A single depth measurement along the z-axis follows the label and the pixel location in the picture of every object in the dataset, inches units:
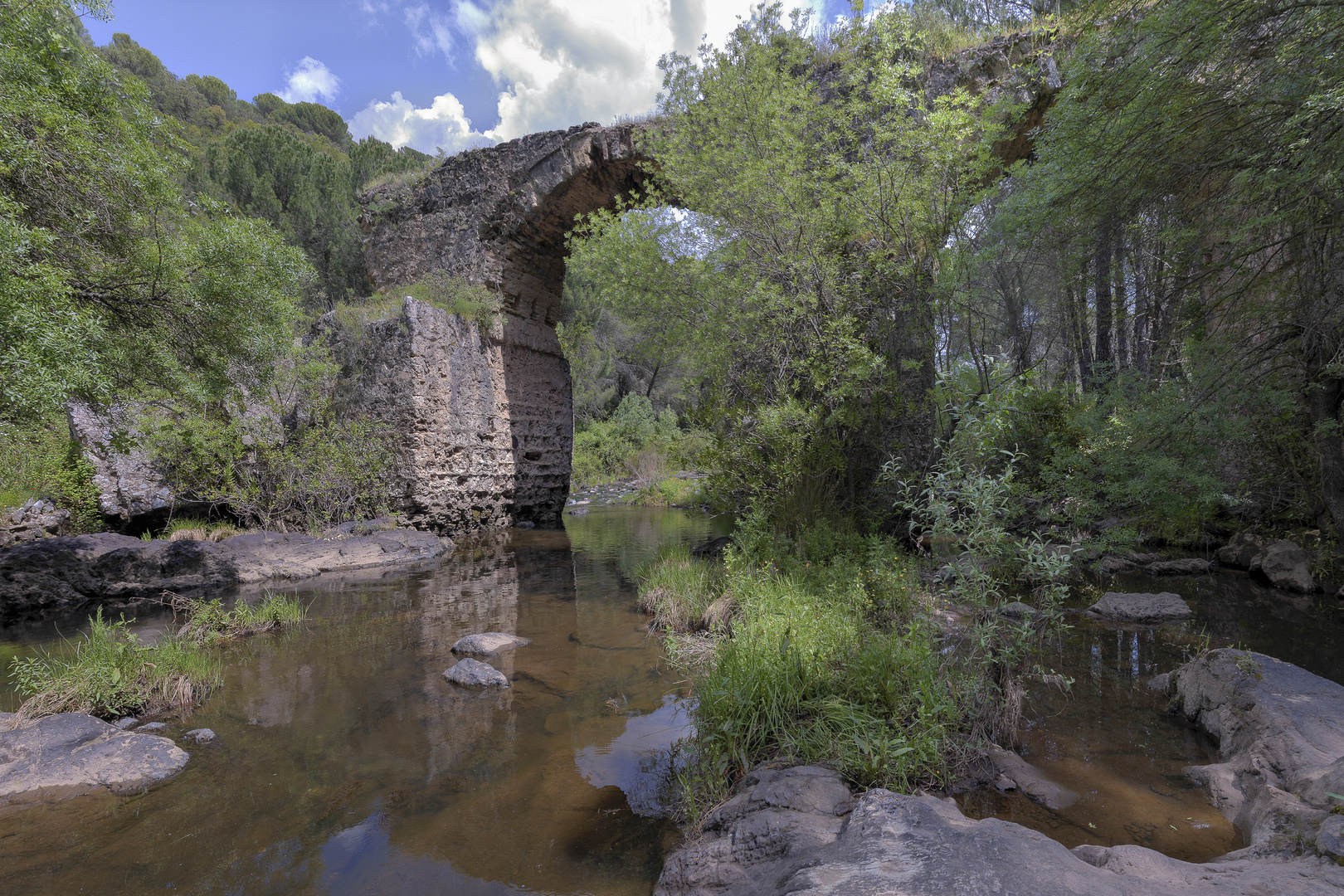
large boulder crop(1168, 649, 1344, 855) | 91.6
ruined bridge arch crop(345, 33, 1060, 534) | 438.0
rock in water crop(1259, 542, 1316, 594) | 250.8
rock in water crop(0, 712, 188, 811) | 130.2
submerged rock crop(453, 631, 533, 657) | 214.5
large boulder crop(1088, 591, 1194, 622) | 226.4
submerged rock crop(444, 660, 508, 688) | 189.0
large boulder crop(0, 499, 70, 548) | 344.8
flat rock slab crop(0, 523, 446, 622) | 277.1
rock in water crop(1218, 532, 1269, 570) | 283.6
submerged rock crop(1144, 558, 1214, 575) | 295.1
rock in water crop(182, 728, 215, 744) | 155.4
